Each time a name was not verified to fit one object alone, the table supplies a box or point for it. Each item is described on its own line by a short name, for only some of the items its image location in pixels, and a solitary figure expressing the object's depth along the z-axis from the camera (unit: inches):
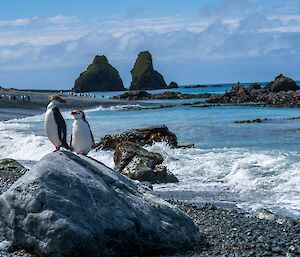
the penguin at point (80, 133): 434.6
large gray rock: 346.6
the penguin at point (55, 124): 435.7
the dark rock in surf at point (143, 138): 989.9
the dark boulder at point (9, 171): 657.6
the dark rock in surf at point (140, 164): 725.9
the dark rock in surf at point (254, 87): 3776.6
